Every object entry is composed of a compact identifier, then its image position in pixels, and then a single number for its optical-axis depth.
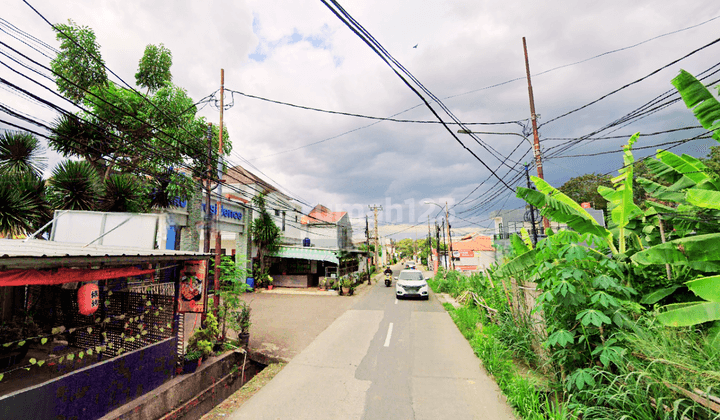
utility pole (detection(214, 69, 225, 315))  8.47
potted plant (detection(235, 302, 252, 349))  8.45
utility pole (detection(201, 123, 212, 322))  10.18
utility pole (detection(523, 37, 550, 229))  9.60
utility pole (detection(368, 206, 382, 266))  39.96
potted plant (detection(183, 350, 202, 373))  6.67
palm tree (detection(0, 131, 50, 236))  8.10
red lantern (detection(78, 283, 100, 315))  5.28
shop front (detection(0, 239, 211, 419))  4.21
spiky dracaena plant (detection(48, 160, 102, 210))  9.66
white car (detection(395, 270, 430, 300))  17.80
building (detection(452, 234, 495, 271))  35.01
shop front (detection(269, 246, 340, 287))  22.41
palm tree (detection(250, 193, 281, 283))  21.77
